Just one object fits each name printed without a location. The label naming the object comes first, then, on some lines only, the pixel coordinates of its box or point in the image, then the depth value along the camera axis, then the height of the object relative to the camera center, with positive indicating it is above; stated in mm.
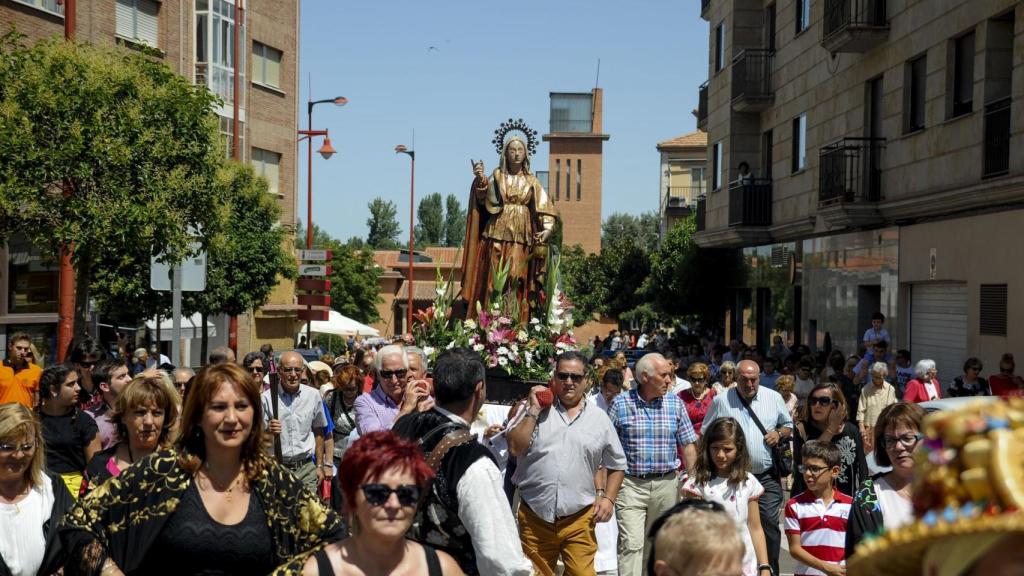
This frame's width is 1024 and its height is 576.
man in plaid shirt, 9336 -1350
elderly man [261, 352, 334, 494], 10484 -1304
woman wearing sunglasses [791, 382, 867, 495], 8867 -1109
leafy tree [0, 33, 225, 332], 17484 +1395
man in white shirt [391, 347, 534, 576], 4637 -905
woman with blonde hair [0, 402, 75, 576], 5453 -1062
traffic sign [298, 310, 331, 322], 31027 -1303
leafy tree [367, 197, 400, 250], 149125 +4473
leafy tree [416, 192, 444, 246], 147750 +5057
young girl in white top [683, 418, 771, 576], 7332 -1207
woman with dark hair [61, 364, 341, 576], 4305 -840
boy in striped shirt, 6453 -1251
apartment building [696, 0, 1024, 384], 19078 +1894
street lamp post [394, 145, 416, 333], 52734 +3984
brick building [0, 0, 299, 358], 27125 +5255
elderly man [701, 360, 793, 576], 9336 -1177
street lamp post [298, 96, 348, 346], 41750 +3929
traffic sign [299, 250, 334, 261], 29602 +142
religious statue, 16609 +584
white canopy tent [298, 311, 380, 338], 50250 -2549
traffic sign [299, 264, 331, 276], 29547 -184
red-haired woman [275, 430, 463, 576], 3699 -713
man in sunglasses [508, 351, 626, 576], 8133 -1367
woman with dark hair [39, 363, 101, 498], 7547 -999
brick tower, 91312 +6923
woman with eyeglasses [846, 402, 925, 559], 5453 -909
